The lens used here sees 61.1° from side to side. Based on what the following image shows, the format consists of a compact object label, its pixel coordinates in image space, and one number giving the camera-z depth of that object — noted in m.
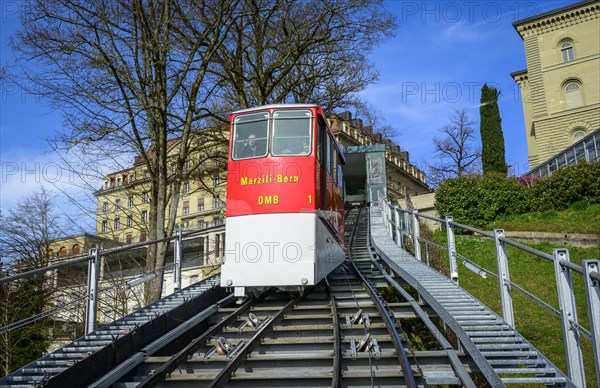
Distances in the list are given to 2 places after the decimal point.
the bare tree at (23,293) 16.38
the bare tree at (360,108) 23.03
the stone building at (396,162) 57.22
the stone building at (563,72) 42.78
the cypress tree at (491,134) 43.47
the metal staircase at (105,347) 5.21
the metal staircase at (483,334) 4.82
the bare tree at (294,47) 18.39
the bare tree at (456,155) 53.31
